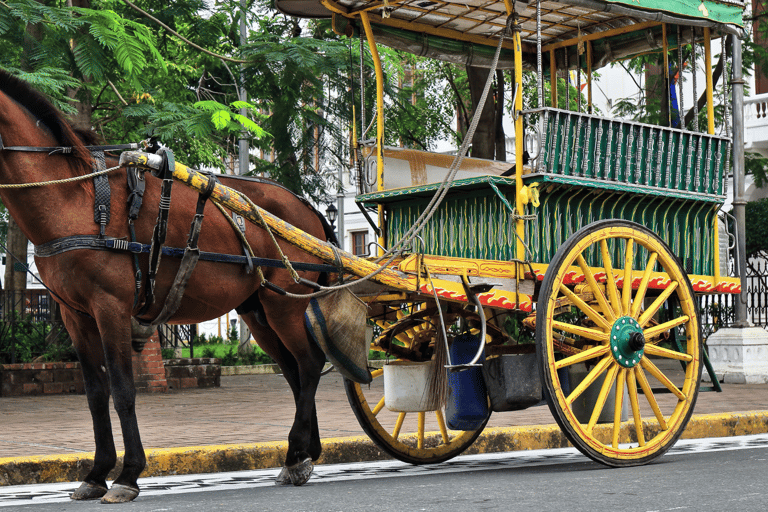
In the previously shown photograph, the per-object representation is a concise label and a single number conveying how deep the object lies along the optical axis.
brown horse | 5.02
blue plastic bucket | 6.38
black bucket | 6.07
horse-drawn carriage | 5.93
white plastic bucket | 6.45
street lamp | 21.41
